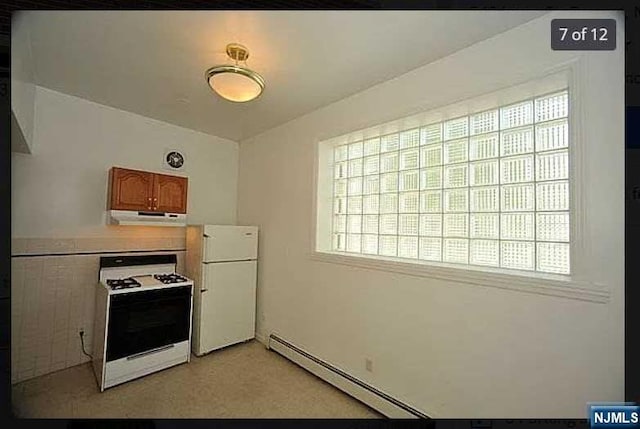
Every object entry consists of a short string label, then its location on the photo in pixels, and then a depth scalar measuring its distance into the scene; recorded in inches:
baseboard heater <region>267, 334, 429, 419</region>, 71.1
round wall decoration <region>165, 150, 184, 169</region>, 120.4
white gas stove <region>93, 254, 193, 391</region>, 83.4
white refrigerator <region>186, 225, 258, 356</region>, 107.2
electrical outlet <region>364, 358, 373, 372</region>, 80.1
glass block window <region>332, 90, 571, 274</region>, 57.4
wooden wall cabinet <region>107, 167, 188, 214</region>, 97.0
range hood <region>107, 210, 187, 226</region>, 97.1
